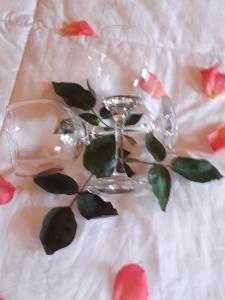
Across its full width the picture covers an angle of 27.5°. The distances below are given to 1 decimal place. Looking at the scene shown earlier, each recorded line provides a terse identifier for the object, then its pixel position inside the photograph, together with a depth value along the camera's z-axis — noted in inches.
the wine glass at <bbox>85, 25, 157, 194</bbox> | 25.2
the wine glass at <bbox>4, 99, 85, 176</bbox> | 26.0
